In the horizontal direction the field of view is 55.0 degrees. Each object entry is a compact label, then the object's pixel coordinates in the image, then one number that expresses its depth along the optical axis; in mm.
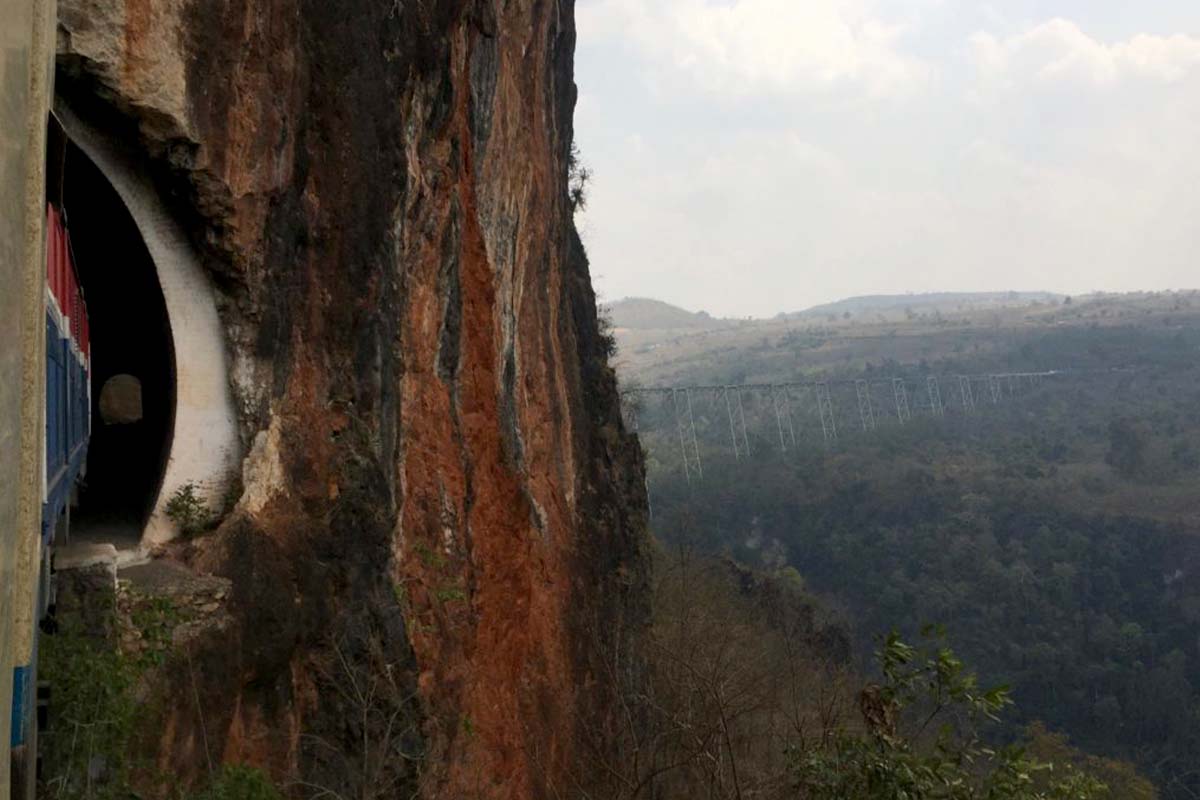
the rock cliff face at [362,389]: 8523
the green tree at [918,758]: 8102
